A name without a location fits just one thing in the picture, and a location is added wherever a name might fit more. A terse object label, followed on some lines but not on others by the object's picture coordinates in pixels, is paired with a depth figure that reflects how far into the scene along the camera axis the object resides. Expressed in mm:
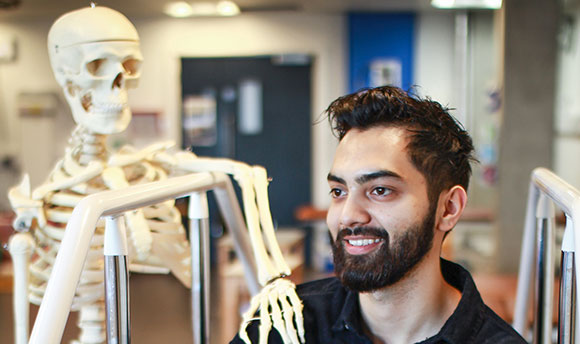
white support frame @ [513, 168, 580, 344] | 1205
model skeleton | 1881
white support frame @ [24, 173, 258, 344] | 1008
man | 1375
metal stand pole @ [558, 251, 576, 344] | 1345
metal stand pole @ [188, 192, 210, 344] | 1718
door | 6281
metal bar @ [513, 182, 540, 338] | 1804
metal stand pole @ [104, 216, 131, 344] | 1256
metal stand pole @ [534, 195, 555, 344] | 1670
